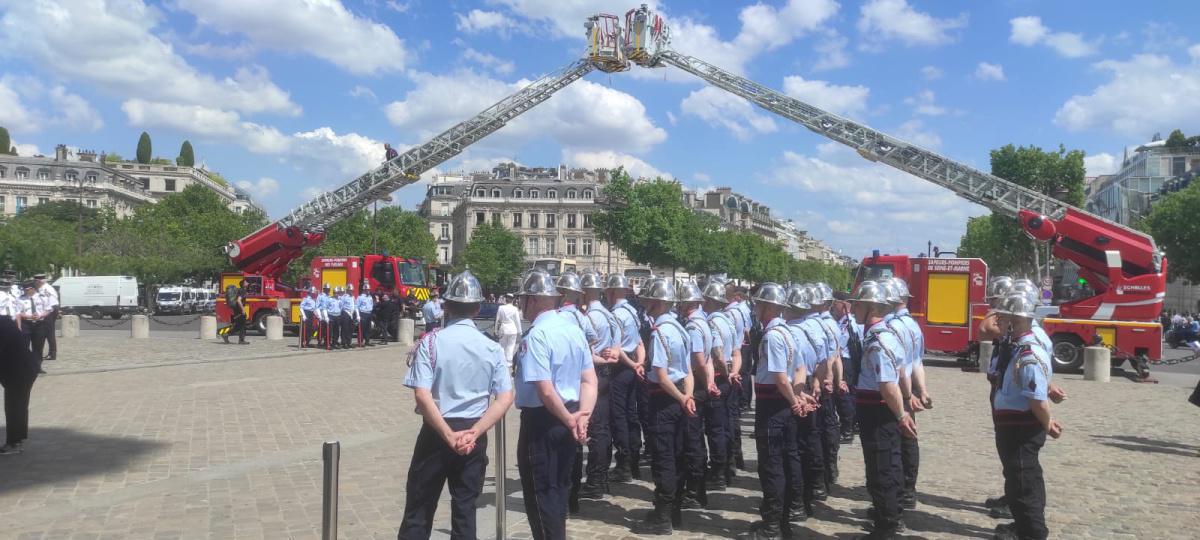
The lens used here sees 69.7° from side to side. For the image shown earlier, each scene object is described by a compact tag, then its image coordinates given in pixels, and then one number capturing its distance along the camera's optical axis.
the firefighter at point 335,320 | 24.02
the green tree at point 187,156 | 143.50
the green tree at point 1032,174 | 51.38
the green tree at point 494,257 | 85.25
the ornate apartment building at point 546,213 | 103.44
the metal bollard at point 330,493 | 3.95
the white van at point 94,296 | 46.88
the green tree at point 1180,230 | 45.81
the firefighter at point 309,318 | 23.89
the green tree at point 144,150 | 134.50
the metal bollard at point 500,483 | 5.43
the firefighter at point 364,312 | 25.14
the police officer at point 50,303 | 16.09
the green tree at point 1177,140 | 80.88
